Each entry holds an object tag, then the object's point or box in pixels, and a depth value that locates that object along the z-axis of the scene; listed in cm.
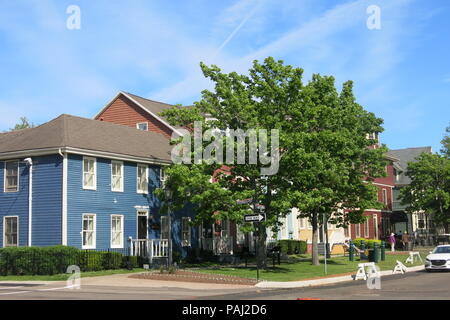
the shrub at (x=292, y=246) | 4525
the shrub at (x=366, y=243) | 5372
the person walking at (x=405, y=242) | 5450
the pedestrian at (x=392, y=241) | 5239
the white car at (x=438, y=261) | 3094
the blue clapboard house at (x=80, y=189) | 3139
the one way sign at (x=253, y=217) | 2458
